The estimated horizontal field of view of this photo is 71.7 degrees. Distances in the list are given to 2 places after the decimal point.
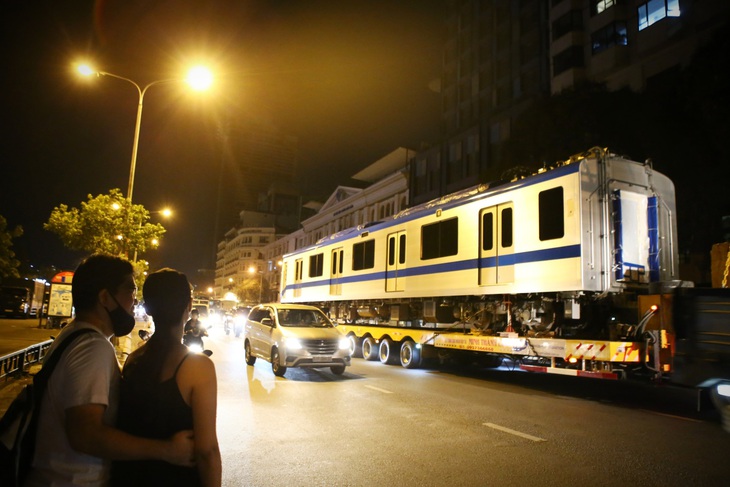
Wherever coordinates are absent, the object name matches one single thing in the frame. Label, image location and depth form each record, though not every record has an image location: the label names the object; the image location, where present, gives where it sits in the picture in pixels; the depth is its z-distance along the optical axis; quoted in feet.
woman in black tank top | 6.93
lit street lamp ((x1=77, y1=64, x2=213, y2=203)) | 47.01
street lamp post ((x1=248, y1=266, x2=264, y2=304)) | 253.10
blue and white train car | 31.24
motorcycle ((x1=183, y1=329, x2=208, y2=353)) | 36.15
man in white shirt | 6.56
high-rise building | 94.32
